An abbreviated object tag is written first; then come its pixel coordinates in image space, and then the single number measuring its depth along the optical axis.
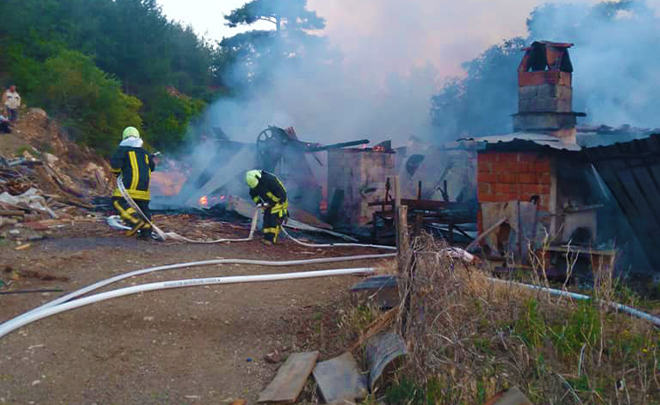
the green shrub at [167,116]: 26.86
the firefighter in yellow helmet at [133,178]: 8.56
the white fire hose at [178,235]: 8.53
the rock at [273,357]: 4.54
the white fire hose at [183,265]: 5.19
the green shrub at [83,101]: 19.59
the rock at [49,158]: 16.90
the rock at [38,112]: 18.89
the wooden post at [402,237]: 4.49
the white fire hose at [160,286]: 4.74
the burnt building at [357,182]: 14.22
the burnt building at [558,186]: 6.71
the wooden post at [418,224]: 8.35
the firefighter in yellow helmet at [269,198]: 9.19
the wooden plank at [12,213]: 9.45
